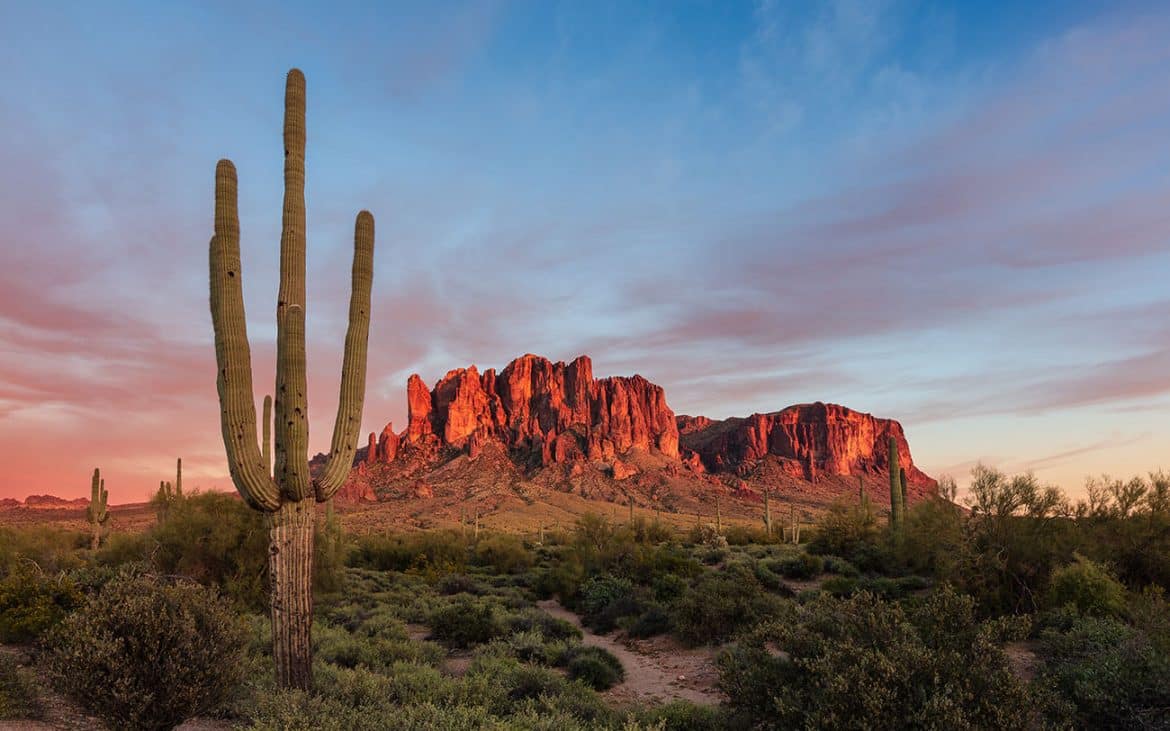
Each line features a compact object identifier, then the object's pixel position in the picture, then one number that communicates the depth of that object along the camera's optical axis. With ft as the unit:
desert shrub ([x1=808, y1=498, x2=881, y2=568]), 89.66
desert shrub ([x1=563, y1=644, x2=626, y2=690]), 38.52
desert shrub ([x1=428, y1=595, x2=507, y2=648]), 47.62
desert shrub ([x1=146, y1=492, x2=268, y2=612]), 58.29
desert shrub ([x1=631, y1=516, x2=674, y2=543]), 115.03
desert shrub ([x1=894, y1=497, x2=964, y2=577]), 54.39
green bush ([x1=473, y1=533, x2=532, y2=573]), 93.05
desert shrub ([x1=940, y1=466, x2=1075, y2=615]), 50.75
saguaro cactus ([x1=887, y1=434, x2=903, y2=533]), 86.22
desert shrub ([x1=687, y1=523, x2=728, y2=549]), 114.93
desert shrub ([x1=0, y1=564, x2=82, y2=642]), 36.29
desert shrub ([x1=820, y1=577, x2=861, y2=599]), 63.26
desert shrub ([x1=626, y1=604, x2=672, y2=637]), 54.19
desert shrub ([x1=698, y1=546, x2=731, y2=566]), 90.74
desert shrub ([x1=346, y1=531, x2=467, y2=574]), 90.33
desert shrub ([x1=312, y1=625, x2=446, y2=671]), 36.76
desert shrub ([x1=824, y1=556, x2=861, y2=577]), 74.02
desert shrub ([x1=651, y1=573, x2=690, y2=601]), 64.54
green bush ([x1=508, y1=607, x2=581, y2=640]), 50.47
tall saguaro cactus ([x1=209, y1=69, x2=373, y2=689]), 26.89
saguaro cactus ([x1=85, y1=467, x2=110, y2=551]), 99.86
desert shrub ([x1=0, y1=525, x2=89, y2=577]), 62.54
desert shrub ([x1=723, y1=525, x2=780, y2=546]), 122.93
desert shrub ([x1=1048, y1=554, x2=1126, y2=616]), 42.55
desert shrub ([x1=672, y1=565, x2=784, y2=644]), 49.65
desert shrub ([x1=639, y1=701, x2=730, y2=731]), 26.84
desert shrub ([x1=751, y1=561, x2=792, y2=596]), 67.51
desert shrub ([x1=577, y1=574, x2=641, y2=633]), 59.31
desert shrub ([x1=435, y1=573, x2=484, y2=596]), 72.69
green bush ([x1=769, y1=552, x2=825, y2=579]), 76.48
